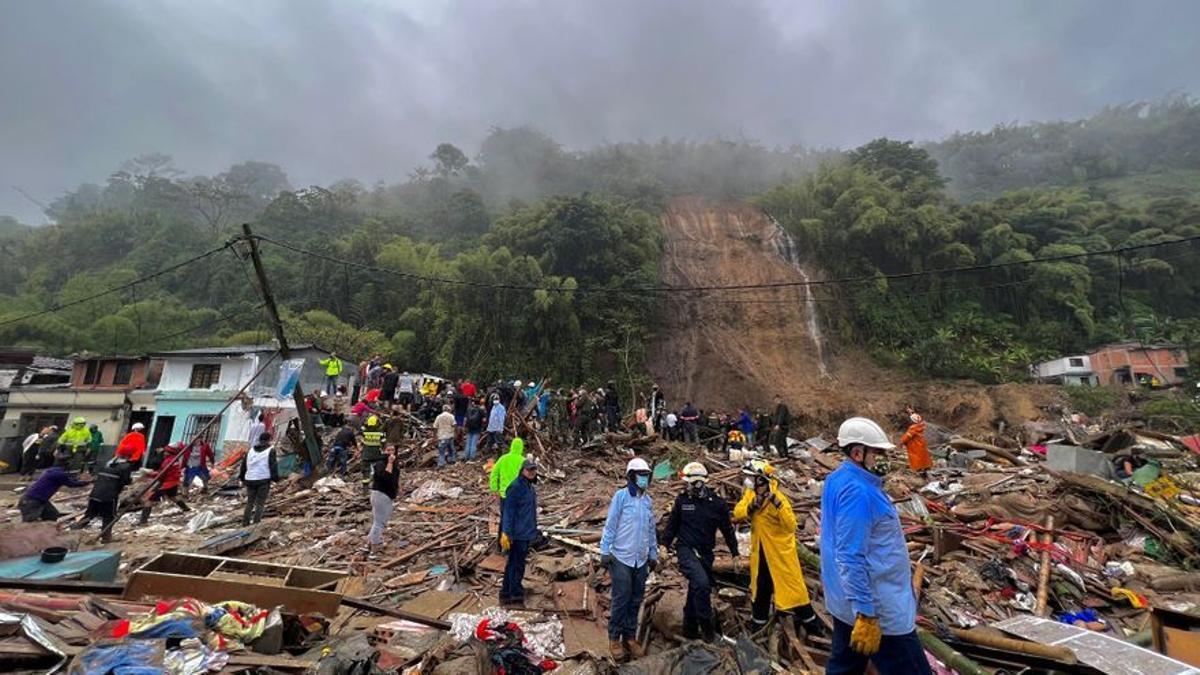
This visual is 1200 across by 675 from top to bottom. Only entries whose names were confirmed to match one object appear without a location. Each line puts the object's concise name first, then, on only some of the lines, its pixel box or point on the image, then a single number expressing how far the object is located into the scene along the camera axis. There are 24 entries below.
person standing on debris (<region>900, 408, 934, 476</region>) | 11.90
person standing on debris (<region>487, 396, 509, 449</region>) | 14.24
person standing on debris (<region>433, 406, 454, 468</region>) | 13.77
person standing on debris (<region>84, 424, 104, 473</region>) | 17.97
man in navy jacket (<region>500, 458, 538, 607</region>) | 6.33
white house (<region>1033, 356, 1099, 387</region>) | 26.03
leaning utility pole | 13.07
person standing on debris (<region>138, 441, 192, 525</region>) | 11.13
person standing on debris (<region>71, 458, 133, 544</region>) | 9.30
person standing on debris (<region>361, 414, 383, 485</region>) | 12.10
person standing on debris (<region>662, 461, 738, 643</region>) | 5.27
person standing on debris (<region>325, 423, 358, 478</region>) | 13.52
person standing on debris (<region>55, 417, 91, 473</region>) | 16.05
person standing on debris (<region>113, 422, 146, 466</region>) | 10.15
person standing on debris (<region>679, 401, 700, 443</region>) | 16.73
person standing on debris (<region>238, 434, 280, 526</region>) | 9.73
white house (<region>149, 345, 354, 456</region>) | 21.77
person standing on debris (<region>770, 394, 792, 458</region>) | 14.88
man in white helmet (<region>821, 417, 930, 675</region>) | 3.24
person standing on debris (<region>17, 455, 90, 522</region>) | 9.12
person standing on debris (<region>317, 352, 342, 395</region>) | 17.56
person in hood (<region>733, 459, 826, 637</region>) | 5.22
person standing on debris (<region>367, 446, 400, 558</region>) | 8.18
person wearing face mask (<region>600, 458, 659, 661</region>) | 5.24
